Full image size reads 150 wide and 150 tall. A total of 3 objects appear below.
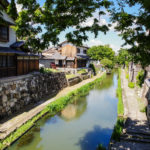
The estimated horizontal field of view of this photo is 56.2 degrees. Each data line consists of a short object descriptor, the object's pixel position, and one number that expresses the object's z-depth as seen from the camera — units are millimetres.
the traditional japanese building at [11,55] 14274
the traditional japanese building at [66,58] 35031
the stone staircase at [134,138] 7461
